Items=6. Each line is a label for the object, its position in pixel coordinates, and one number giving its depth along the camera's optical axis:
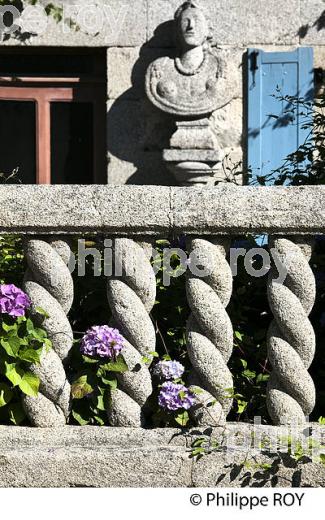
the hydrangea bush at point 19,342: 5.79
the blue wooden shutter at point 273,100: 12.78
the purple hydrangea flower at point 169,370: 5.92
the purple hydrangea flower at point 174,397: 5.80
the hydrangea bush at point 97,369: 5.81
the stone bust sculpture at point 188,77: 12.50
